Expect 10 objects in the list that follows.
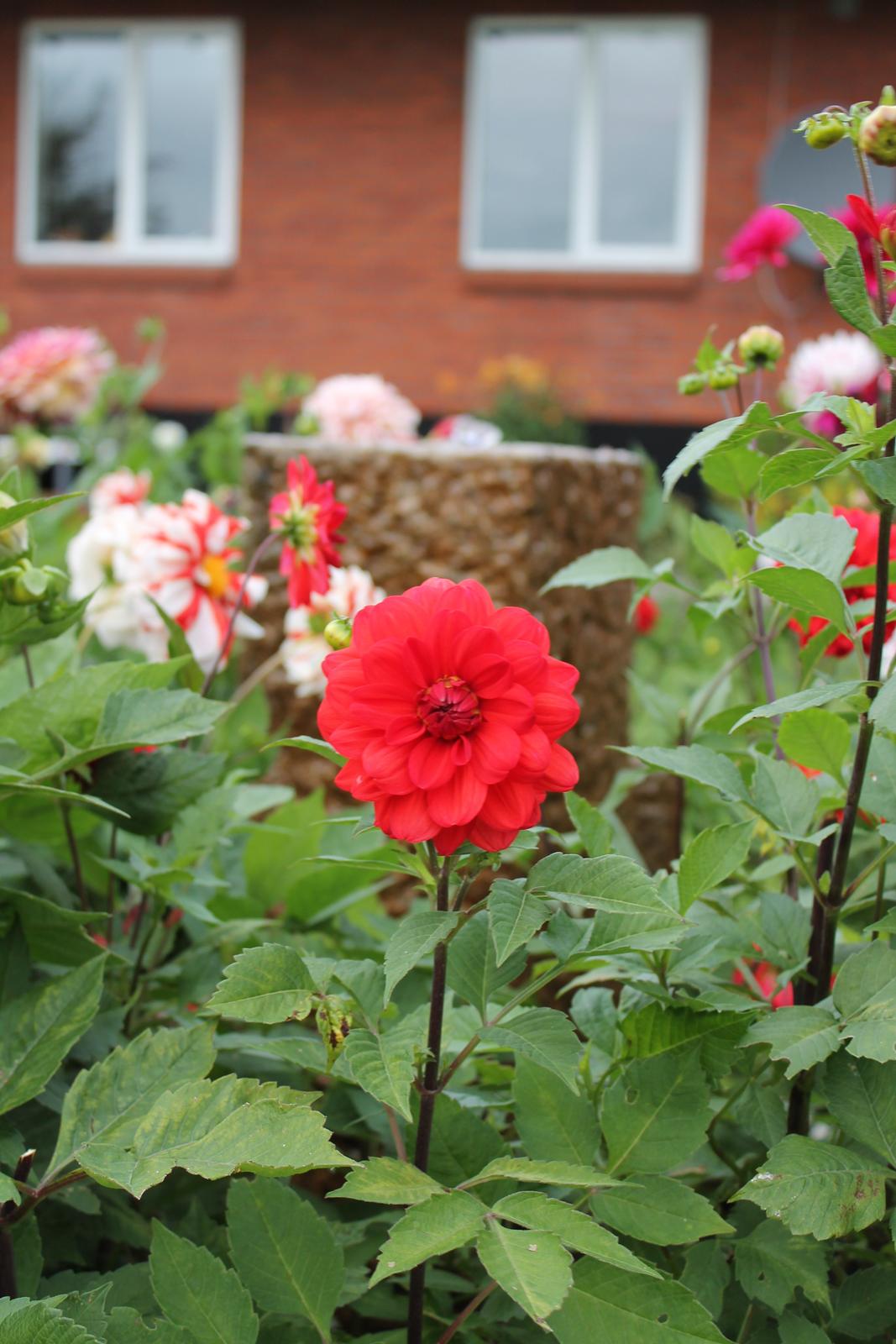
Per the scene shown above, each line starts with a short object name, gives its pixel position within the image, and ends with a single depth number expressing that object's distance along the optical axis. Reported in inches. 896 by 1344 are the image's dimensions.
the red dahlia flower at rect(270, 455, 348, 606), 38.0
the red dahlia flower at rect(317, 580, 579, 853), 21.7
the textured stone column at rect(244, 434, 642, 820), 70.4
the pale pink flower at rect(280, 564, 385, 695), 49.0
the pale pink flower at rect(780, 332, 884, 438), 87.4
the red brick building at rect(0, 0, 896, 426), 306.3
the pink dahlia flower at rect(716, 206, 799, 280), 66.7
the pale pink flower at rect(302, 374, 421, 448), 101.5
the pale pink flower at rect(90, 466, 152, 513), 58.0
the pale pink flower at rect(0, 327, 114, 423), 97.7
